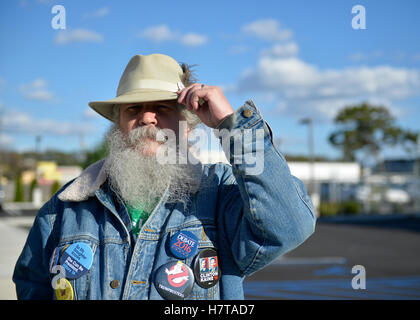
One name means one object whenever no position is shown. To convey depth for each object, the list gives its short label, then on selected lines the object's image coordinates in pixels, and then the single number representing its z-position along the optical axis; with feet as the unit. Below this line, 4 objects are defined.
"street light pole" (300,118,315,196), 104.77
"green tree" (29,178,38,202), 133.80
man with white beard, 5.65
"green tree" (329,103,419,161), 149.59
